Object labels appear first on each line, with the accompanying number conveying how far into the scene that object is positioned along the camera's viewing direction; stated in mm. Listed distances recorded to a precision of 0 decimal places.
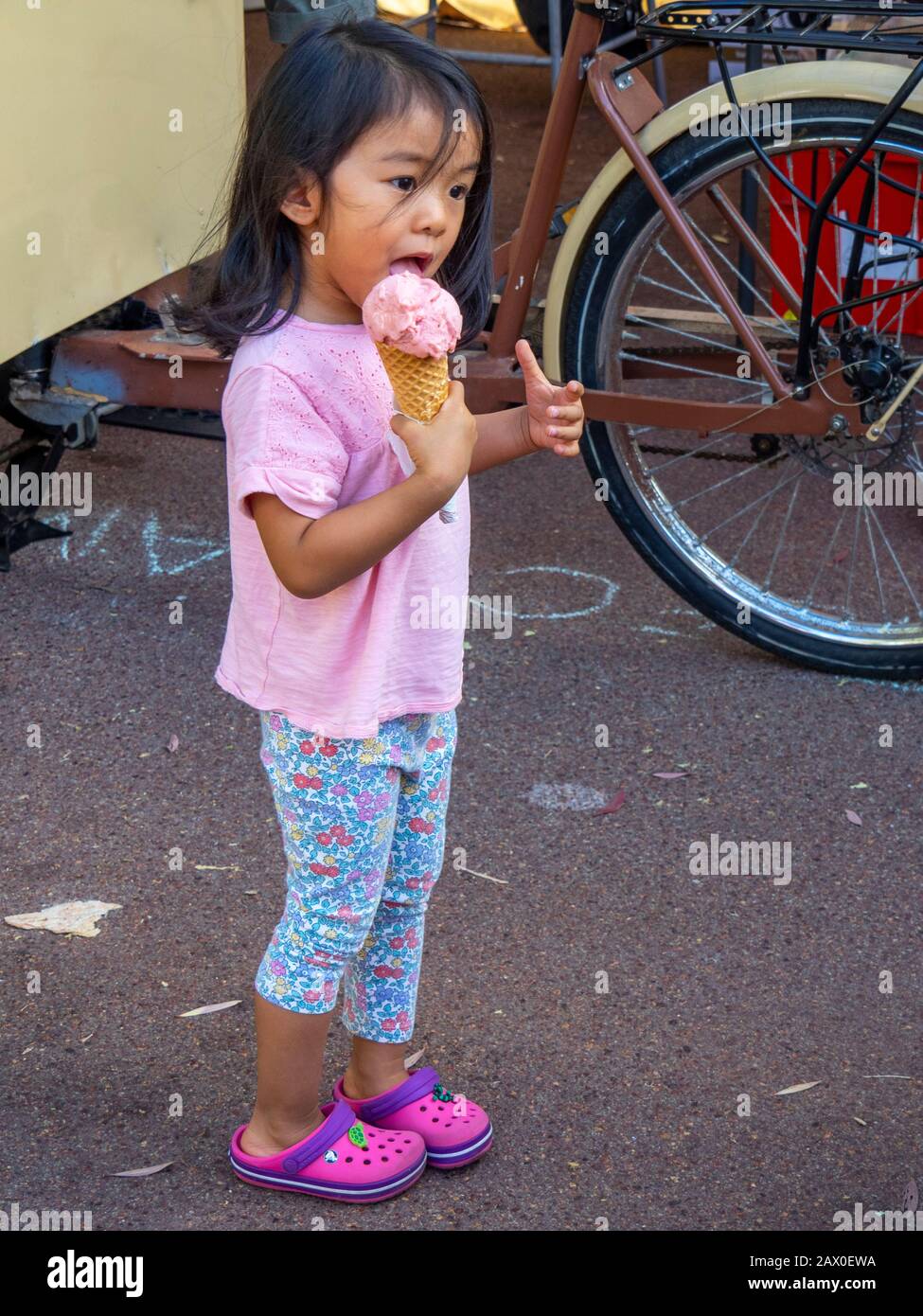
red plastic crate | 3803
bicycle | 3098
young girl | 1750
